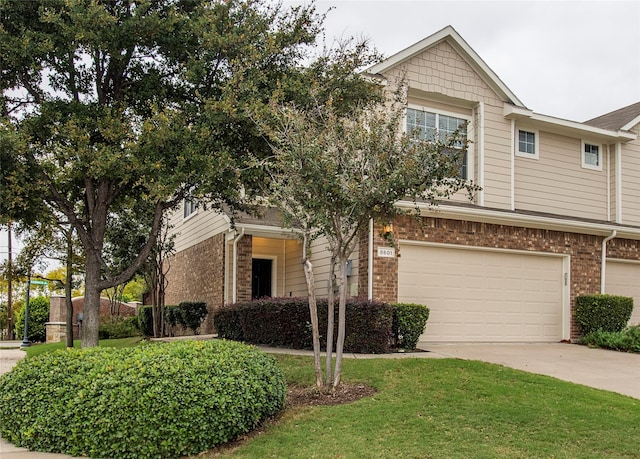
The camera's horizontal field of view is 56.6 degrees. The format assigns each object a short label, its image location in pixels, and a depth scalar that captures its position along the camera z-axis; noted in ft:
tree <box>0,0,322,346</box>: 28.99
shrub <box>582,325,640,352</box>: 40.24
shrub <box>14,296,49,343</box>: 75.05
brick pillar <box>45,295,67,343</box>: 65.57
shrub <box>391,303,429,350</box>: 36.27
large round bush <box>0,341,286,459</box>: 18.85
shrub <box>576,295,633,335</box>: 43.73
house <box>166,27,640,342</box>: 40.14
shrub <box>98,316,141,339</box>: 63.50
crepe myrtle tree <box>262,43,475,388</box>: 23.67
